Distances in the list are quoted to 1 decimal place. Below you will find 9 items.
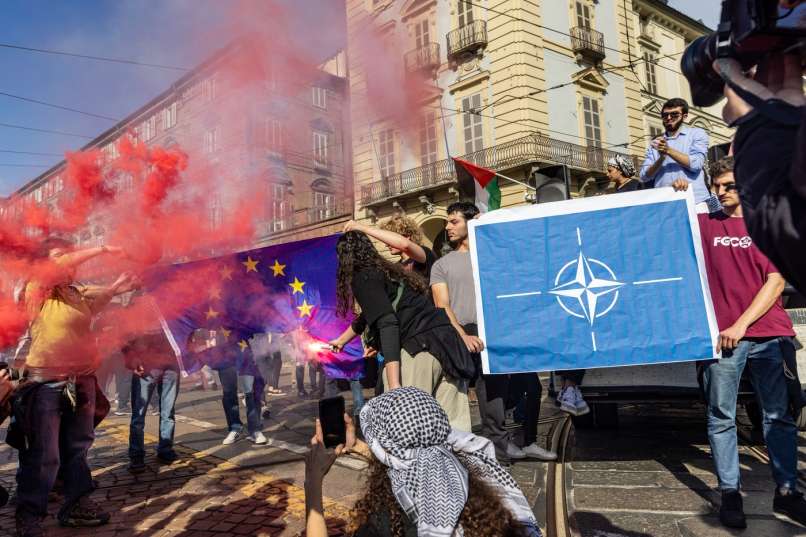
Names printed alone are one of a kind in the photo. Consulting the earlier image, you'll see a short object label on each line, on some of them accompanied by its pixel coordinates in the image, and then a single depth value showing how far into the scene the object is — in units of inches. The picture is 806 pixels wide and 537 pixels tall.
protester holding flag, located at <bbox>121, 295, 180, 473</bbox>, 215.6
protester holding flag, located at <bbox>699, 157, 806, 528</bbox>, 120.8
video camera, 41.5
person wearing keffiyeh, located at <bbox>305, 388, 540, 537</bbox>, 59.2
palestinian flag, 277.3
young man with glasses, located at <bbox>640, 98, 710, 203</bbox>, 199.3
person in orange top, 132.3
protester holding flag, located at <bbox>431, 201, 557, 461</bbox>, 171.5
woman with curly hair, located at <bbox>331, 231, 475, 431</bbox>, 123.6
